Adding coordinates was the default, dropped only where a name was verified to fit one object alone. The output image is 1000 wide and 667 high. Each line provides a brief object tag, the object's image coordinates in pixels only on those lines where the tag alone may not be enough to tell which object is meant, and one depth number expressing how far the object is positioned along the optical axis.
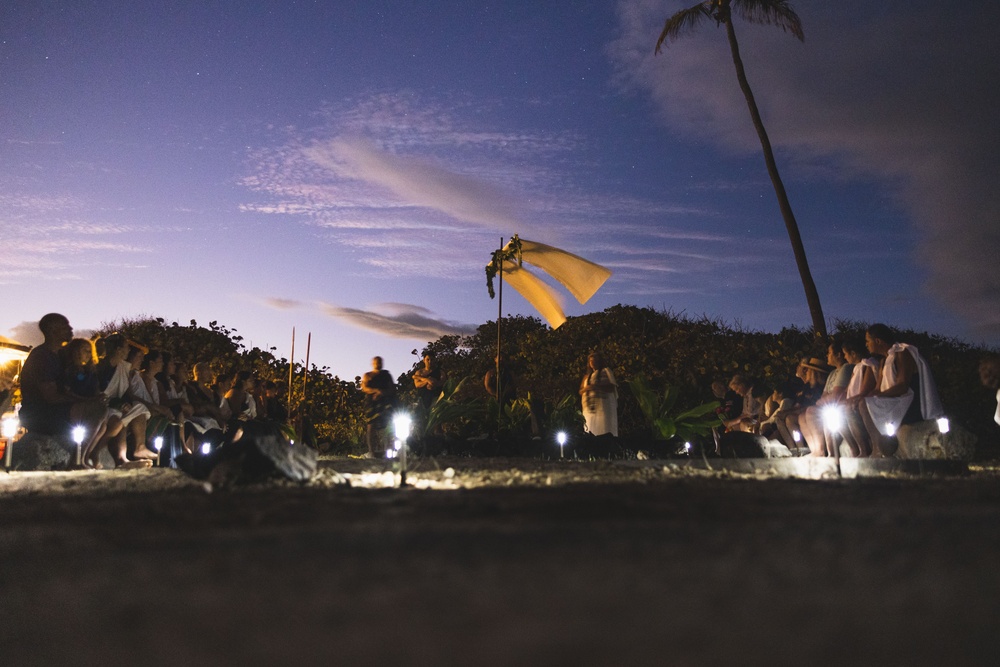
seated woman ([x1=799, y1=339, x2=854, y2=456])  8.51
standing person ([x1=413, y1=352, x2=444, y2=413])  11.33
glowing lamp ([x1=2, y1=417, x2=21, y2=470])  7.10
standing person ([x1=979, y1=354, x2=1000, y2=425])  8.17
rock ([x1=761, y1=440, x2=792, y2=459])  9.48
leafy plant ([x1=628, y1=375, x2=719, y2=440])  10.89
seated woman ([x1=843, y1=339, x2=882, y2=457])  7.99
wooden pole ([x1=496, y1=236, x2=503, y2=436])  11.35
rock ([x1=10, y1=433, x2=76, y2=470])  7.54
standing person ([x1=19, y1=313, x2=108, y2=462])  7.61
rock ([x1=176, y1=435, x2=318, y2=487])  4.93
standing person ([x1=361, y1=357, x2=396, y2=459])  10.87
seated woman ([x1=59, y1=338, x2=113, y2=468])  7.77
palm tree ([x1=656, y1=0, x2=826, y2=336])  14.28
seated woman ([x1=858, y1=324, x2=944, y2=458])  7.58
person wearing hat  9.81
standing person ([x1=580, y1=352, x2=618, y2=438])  11.48
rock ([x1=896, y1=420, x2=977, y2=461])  7.44
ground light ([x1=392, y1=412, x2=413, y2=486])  5.72
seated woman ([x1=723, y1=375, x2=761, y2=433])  10.80
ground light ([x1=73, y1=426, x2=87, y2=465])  7.23
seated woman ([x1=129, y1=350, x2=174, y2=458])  8.57
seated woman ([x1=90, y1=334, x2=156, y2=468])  8.12
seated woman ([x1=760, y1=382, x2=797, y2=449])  9.84
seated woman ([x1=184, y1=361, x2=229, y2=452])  9.23
